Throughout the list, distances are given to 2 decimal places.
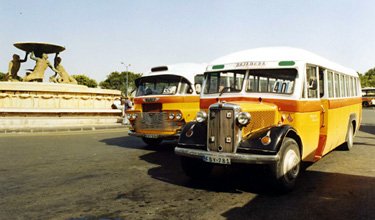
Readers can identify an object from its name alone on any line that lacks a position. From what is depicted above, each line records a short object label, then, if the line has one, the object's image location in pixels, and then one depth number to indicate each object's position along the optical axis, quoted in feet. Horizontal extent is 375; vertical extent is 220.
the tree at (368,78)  263.90
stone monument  64.03
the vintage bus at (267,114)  17.35
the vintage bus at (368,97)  180.20
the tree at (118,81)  294.66
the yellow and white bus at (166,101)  32.07
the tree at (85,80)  277.44
